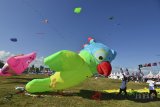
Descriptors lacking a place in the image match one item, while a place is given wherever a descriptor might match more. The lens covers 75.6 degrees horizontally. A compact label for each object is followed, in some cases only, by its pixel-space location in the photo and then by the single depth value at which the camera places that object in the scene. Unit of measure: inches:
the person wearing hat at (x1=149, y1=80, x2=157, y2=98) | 387.3
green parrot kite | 307.8
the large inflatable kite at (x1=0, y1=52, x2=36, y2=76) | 359.4
